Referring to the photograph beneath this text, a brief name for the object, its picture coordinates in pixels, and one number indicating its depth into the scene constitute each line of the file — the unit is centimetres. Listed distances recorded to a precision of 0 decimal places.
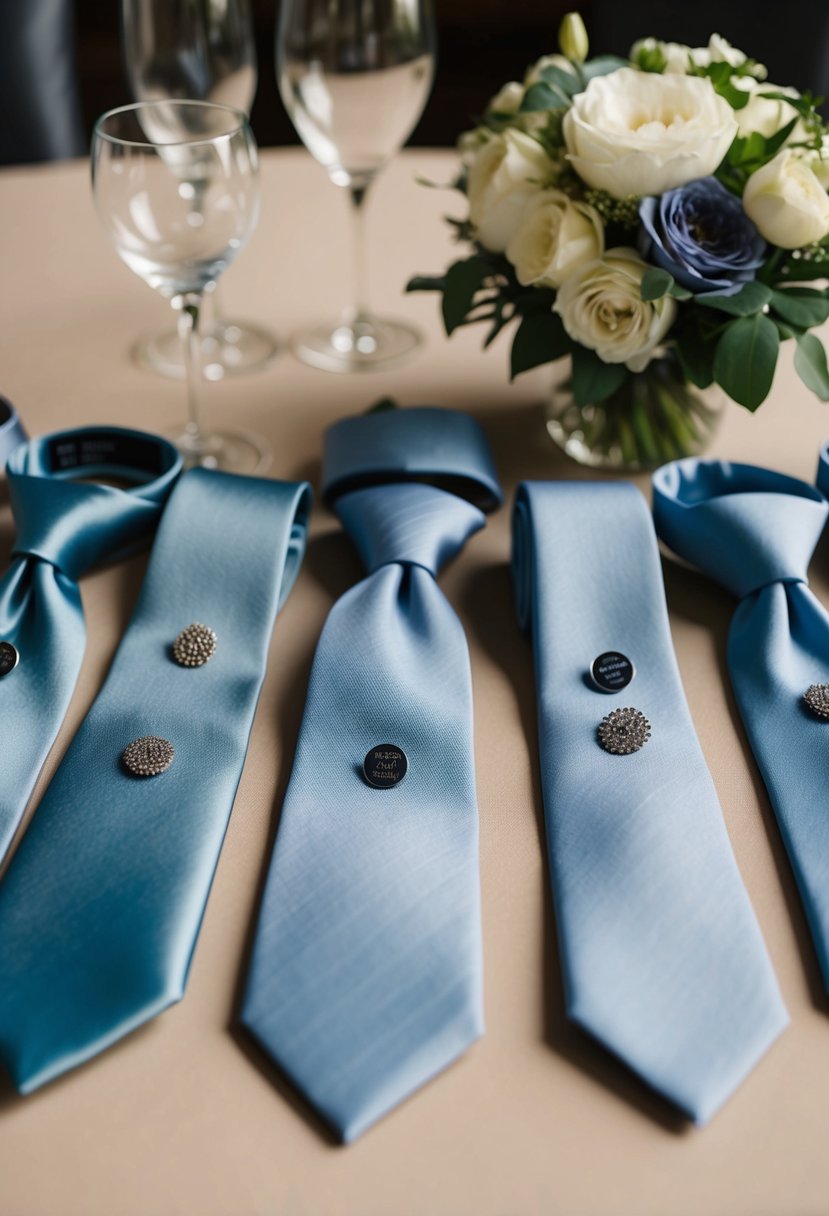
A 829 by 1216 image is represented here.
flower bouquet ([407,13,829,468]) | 77
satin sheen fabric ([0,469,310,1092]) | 52
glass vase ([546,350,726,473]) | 89
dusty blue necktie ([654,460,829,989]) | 62
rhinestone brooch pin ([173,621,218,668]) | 71
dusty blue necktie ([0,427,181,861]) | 67
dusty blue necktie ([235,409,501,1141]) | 51
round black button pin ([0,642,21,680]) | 71
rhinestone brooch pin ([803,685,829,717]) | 67
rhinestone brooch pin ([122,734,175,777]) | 63
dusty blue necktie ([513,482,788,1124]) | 51
